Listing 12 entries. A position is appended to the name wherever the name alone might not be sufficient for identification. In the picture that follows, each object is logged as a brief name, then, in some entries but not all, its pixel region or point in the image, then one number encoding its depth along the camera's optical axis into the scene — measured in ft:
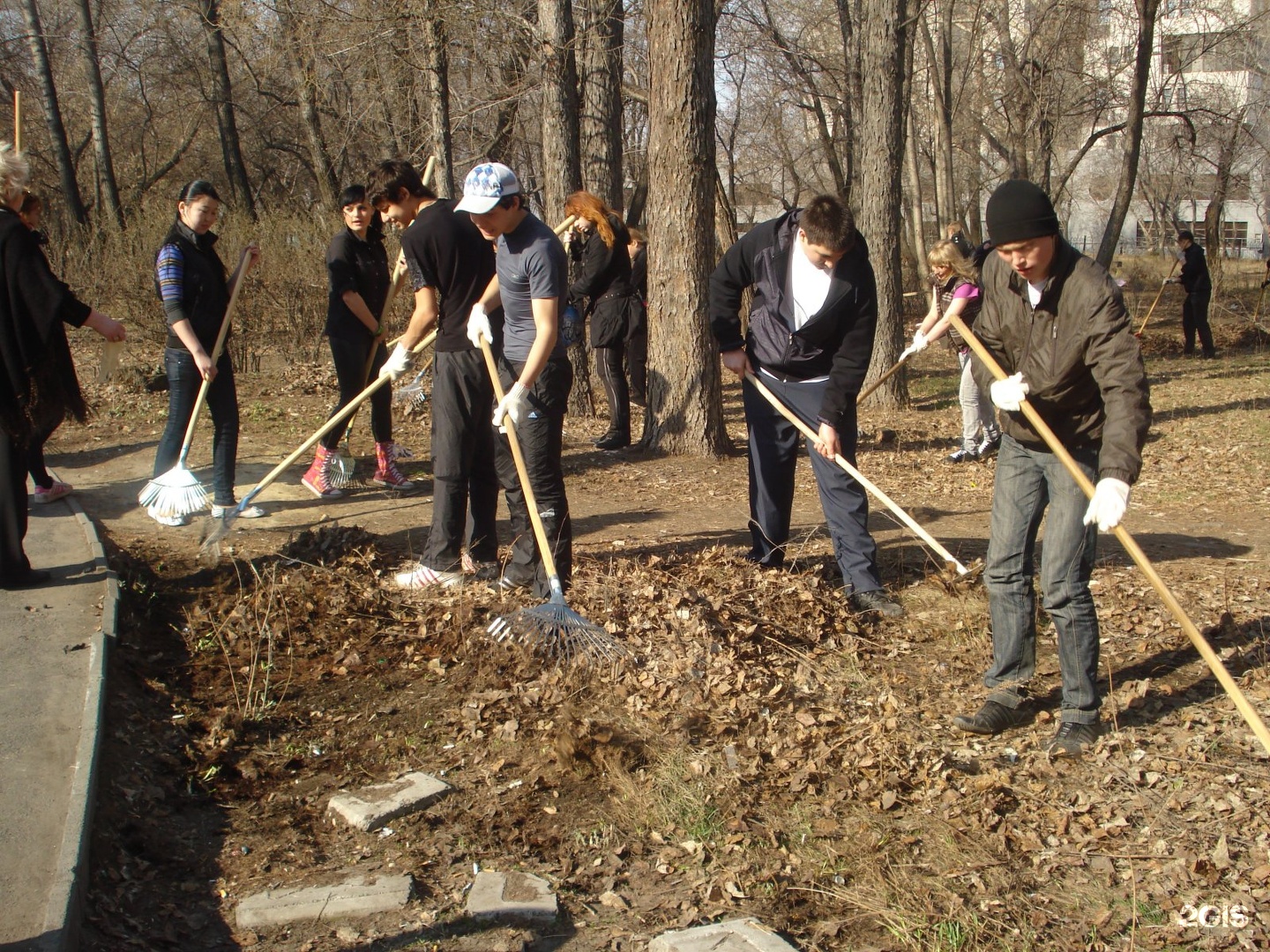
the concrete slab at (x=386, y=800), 11.87
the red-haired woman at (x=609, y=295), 29.53
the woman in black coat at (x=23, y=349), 15.84
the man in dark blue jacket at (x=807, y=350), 16.85
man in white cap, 15.60
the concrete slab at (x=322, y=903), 10.16
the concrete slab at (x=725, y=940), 9.64
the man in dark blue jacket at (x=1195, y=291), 58.13
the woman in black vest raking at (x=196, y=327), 20.70
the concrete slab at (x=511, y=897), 10.25
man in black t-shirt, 17.38
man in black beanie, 11.94
